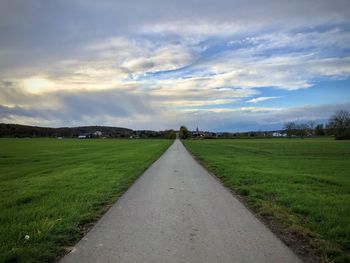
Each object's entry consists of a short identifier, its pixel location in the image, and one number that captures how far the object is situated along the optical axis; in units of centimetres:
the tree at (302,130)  18212
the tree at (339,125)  12178
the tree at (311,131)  18400
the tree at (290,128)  19100
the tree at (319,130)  17630
